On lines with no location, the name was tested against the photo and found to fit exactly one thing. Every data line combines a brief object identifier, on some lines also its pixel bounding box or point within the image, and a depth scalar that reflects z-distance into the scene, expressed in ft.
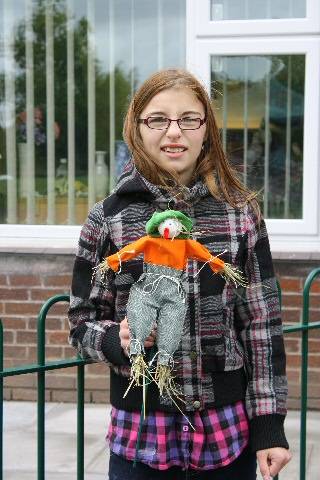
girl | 7.29
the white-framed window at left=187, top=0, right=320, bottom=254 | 17.69
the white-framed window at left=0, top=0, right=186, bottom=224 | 18.62
